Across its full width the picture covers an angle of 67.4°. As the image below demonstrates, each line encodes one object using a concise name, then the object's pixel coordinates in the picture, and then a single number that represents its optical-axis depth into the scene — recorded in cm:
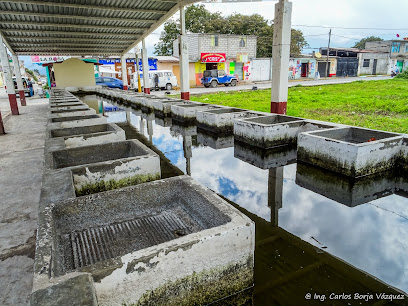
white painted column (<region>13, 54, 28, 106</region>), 1764
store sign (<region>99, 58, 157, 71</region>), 3116
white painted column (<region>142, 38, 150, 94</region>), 2017
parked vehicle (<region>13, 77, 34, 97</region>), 2560
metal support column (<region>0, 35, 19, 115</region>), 1250
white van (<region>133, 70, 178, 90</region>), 2756
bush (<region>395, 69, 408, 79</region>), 2936
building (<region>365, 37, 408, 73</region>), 4578
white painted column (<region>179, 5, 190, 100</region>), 1296
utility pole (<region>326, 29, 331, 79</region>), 4122
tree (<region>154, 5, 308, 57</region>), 3775
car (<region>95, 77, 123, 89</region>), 2983
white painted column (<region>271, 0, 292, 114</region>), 803
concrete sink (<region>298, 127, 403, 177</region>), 527
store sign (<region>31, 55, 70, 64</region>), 3350
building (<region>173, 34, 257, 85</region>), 3153
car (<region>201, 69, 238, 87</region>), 2917
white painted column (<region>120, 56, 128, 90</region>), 2602
